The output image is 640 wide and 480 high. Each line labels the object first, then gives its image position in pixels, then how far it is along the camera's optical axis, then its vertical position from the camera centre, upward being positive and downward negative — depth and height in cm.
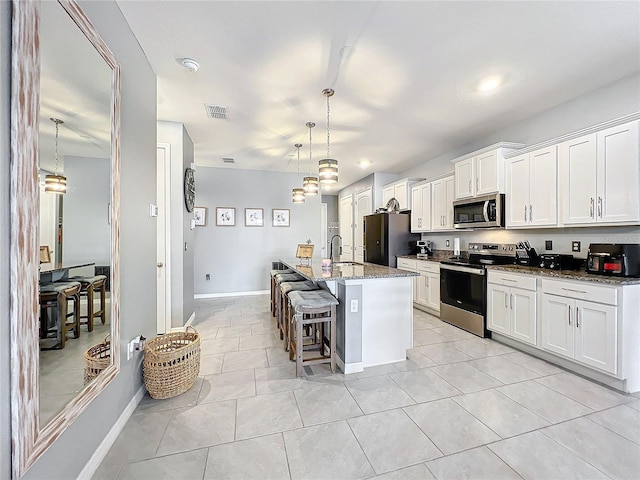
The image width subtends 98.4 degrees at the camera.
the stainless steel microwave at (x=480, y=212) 352 +40
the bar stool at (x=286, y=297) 301 -66
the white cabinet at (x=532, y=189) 295 +60
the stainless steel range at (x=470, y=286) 344 -60
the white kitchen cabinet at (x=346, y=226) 748 +41
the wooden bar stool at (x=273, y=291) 423 -83
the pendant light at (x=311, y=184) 364 +74
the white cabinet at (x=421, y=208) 495 +61
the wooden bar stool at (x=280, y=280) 352 -52
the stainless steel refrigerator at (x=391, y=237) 530 +6
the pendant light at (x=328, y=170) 289 +74
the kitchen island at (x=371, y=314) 258 -72
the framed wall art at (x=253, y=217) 602 +50
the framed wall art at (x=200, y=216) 569 +49
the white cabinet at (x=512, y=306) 288 -72
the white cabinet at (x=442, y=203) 446 +62
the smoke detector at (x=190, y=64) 231 +150
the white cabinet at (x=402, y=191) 545 +103
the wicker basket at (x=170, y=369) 208 -100
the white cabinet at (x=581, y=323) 225 -73
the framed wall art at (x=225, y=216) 584 +50
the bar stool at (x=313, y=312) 244 -66
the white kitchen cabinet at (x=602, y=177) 234 +59
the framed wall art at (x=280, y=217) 620 +52
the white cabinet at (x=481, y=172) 348 +94
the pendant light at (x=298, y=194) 444 +74
